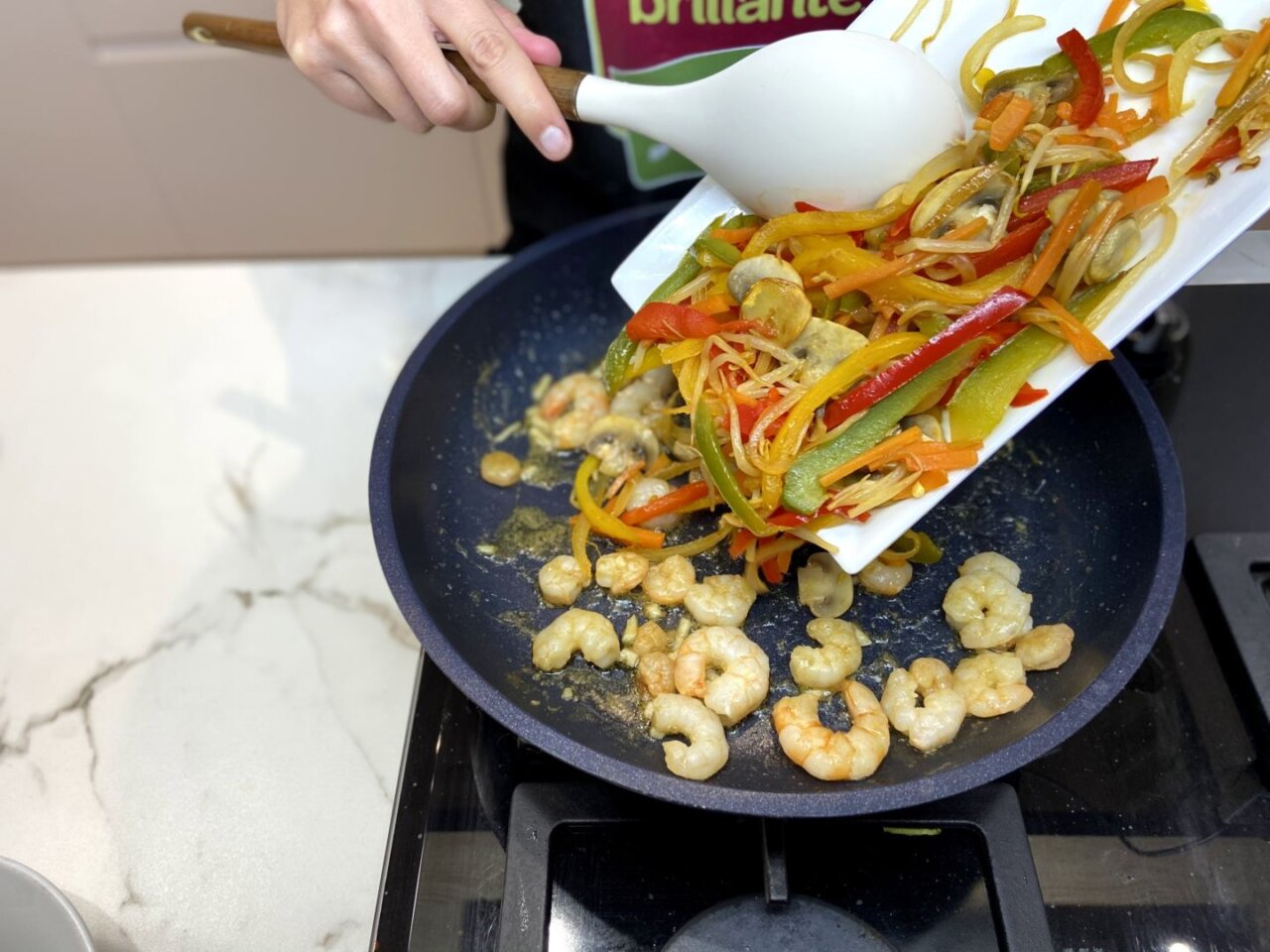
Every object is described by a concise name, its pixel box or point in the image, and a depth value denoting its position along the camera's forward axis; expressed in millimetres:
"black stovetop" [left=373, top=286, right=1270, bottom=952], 246
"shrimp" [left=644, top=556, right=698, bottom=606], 312
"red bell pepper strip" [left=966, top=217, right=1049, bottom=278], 291
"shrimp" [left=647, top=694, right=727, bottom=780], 257
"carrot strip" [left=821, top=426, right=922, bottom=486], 283
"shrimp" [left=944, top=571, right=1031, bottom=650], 288
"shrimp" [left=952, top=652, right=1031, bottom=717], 269
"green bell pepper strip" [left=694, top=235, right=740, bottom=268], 313
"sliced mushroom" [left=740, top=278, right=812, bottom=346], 291
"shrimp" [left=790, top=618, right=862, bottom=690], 286
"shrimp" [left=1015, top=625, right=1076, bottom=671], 277
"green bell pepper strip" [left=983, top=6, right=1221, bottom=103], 298
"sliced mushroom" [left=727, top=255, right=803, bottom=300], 295
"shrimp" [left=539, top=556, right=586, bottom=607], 315
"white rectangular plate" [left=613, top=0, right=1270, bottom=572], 272
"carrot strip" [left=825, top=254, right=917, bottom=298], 290
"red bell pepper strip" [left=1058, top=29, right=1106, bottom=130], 299
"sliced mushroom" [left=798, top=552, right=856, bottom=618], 305
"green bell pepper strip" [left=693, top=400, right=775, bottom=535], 287
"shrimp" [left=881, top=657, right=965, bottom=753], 265
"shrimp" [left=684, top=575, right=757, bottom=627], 302
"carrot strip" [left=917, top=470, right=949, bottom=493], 274
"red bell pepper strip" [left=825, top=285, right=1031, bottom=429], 279
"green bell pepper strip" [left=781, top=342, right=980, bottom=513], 283
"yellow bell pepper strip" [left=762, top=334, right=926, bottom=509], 288
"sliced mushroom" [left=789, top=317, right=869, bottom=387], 292
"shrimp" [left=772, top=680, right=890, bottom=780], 255
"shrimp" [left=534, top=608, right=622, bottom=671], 293
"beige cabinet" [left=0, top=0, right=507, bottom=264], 621
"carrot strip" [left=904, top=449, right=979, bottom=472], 275
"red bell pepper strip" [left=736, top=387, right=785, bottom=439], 295
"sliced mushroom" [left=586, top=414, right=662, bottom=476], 349
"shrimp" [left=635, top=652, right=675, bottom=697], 287
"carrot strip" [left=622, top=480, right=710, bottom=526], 330
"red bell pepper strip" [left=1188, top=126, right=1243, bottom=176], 284
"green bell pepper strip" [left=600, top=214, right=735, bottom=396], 328
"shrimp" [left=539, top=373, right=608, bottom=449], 369
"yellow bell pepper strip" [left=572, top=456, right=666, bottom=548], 327
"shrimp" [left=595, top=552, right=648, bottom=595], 318
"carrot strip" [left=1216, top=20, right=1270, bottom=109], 281
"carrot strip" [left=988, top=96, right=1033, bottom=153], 294
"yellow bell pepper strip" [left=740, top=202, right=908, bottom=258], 298
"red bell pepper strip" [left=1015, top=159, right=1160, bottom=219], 285
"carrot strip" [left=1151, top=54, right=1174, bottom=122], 296
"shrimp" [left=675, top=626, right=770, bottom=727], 274
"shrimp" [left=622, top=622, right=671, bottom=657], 300
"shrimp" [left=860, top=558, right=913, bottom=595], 312
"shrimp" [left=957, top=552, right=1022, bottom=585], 307
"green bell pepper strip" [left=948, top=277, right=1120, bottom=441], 281
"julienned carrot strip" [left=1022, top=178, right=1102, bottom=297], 280
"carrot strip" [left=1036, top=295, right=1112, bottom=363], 273
